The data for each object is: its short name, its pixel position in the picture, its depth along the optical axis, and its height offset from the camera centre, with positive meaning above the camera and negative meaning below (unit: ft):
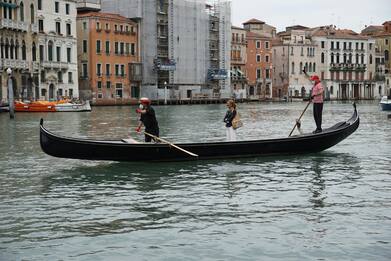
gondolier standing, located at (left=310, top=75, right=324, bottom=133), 42.04 -0.91
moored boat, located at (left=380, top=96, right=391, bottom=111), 128.82 -3.95
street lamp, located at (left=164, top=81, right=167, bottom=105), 182.21 -1.94
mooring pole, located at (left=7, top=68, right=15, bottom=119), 100.15 -2.10
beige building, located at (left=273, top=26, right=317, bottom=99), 248.11 +7.92
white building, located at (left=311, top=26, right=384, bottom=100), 260.83 +8.10
